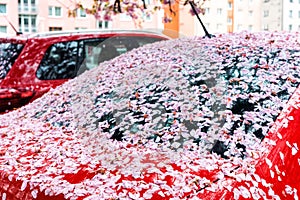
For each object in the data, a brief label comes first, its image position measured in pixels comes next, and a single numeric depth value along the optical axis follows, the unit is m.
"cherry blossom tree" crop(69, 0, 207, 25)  4.71
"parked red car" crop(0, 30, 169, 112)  3.84
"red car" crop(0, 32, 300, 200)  1.22
